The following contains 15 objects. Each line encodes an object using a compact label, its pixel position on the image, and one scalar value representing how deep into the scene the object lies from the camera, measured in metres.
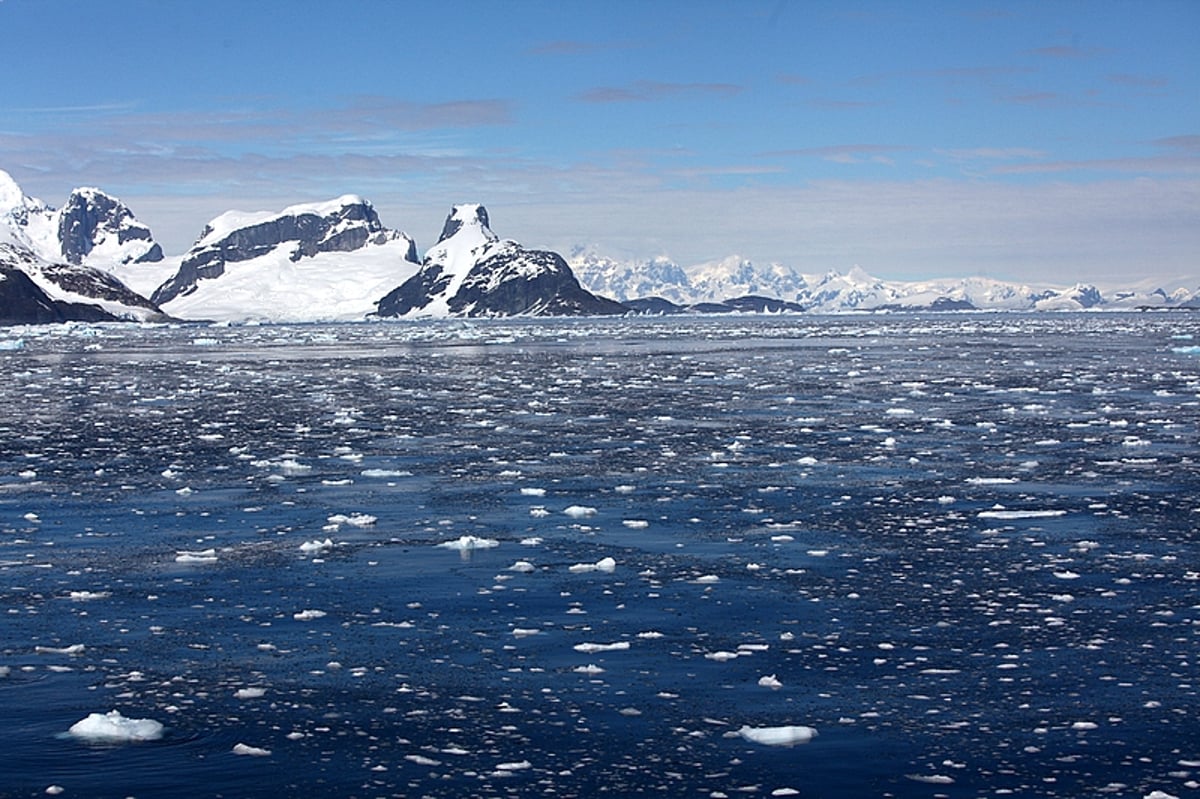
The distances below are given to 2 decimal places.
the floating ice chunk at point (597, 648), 11.53
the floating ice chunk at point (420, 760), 8.84
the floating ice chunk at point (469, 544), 16.08
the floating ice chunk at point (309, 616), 12.71
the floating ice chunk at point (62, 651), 11.51
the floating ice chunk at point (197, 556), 15.46
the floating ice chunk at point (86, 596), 13.50
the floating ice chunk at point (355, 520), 17.74
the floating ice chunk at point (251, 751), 9.05
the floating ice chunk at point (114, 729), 9.36
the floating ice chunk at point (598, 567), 14.72
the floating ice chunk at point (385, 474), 22.47
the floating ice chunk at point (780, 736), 9.27
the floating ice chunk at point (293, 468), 22.89
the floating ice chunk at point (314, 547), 15.89
